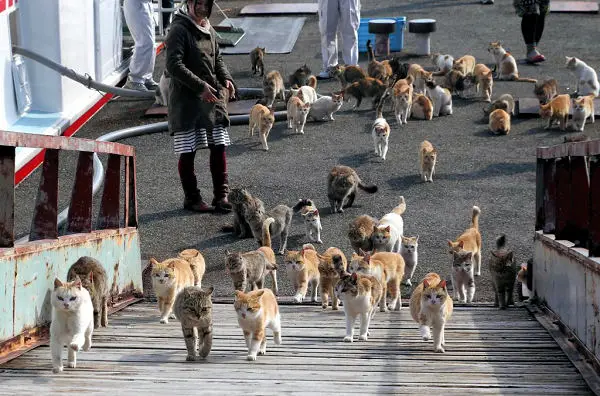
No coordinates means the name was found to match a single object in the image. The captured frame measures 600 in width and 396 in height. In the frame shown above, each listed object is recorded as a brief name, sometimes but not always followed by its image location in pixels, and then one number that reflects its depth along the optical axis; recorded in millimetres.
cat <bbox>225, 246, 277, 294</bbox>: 9367
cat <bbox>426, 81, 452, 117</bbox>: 16984
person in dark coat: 11219
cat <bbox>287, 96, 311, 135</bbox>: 15837
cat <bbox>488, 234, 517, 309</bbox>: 9078
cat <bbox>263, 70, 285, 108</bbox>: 16906
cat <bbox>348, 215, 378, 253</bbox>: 10703
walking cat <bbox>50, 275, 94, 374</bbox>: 6324
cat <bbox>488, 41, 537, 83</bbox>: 19141
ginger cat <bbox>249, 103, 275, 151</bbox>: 15039
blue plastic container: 21938
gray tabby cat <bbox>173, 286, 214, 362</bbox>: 6777
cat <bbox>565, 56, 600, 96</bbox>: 17672
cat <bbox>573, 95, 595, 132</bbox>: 15758
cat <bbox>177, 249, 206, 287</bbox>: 9195
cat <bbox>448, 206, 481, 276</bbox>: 9969
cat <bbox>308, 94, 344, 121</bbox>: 16594
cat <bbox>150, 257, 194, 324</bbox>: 8289
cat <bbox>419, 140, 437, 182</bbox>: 13500
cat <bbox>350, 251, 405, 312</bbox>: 8648
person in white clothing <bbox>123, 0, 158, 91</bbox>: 17578
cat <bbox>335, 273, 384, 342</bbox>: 7676
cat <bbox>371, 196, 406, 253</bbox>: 10500
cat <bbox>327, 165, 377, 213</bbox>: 12422
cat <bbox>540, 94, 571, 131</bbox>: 15859
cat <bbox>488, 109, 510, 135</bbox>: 15812
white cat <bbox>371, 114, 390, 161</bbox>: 14461
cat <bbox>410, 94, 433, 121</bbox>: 16828
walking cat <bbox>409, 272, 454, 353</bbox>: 7203
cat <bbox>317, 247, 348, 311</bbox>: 9211
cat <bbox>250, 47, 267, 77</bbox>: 19672
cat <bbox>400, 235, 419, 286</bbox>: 10125
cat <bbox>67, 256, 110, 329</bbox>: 7531
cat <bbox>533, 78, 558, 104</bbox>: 16875
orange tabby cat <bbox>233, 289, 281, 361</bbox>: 6883
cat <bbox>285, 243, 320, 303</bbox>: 9320
